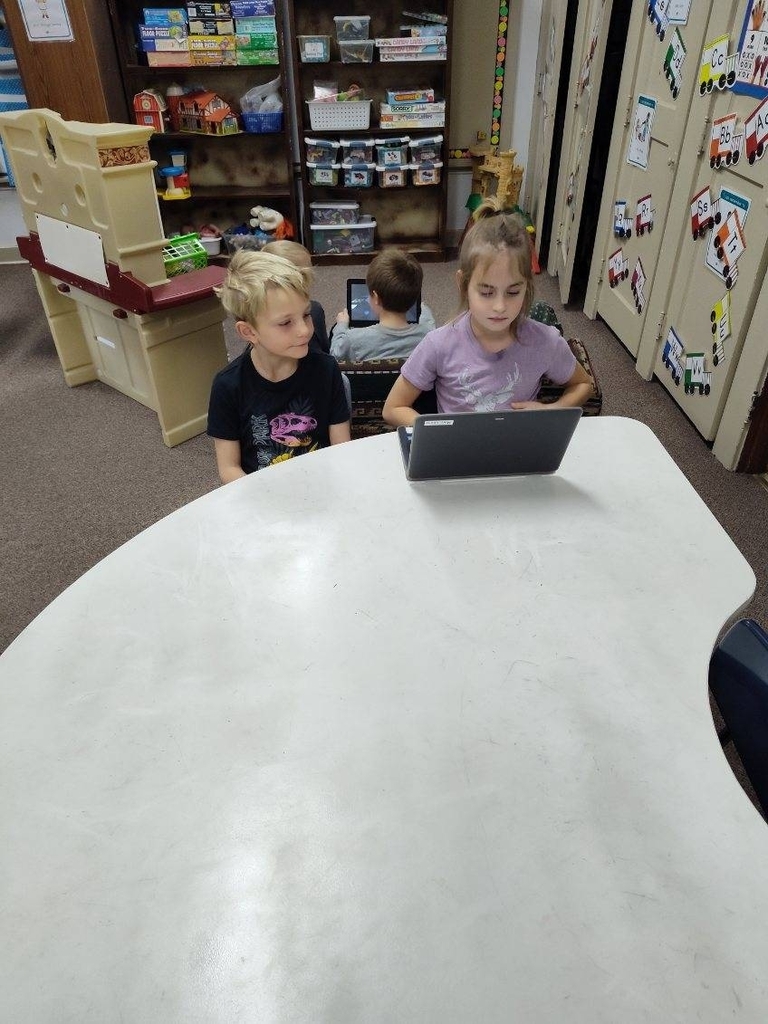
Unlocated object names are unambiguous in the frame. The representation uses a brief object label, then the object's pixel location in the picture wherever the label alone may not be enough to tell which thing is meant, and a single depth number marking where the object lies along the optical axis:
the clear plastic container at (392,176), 4.29
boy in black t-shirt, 1.44
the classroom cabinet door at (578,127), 3.30
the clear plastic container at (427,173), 4.30
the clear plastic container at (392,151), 4.21
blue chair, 0.85
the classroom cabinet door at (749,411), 2.27
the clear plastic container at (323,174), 4.26
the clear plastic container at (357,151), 4.18
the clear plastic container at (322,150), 4.18
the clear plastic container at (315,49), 3.92
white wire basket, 4.10
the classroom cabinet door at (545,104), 3.83
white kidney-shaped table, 0.60
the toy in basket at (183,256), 2.67
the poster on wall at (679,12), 2.61
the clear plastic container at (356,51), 3.91
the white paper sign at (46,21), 3.33
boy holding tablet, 2.11
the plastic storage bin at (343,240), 4.50
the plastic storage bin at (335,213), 4.43
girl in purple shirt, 1.46
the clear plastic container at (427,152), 4.26
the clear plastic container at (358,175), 4.27
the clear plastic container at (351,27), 3.88
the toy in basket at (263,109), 4.07
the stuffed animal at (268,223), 4.30
